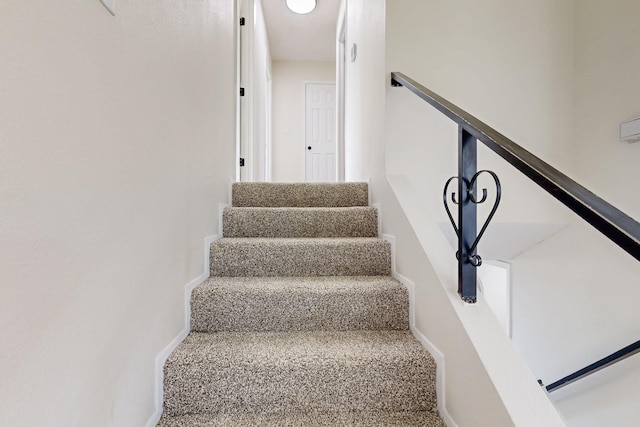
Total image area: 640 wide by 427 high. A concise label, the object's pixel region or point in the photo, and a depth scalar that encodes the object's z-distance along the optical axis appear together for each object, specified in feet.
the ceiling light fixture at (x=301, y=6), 13.00
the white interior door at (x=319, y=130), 18.69
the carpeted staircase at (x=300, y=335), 3.49
